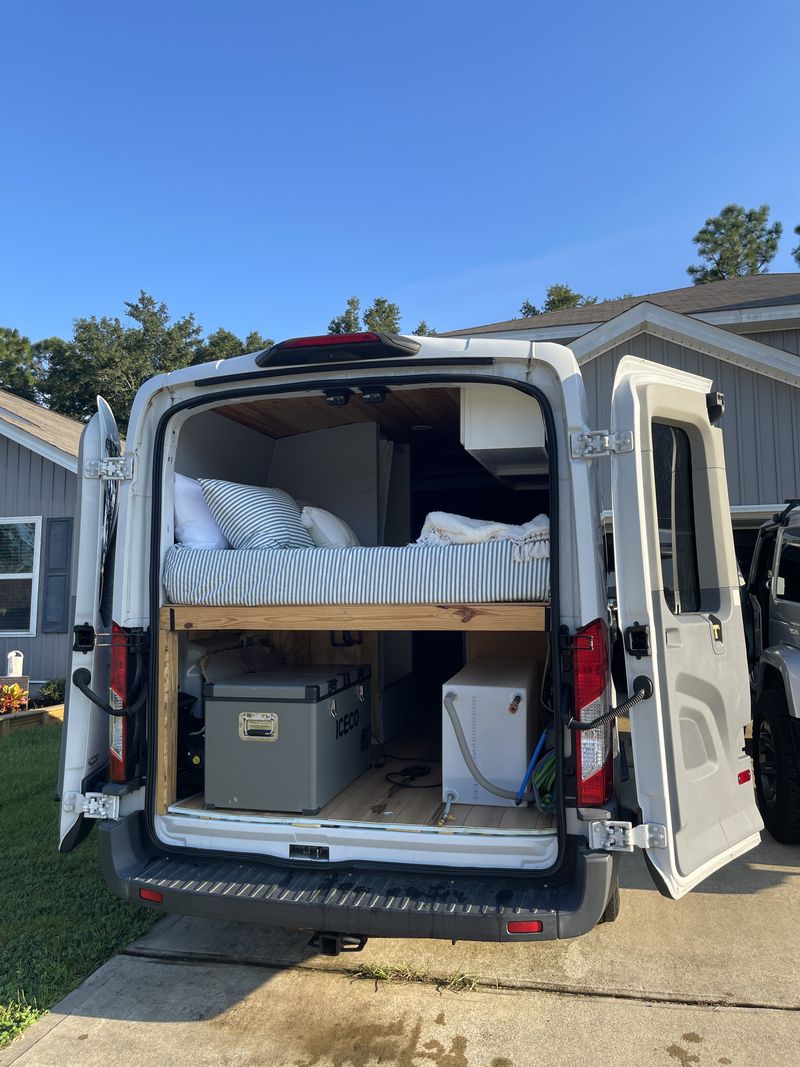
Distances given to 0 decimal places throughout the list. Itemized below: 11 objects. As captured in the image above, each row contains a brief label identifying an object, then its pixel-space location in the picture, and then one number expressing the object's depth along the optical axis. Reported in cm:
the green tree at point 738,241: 2905
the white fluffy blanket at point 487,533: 263
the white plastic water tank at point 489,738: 320
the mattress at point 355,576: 264
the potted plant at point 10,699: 771
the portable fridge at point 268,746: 301
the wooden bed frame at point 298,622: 260
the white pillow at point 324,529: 370
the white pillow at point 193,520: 317
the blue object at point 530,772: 294
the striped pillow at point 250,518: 325
